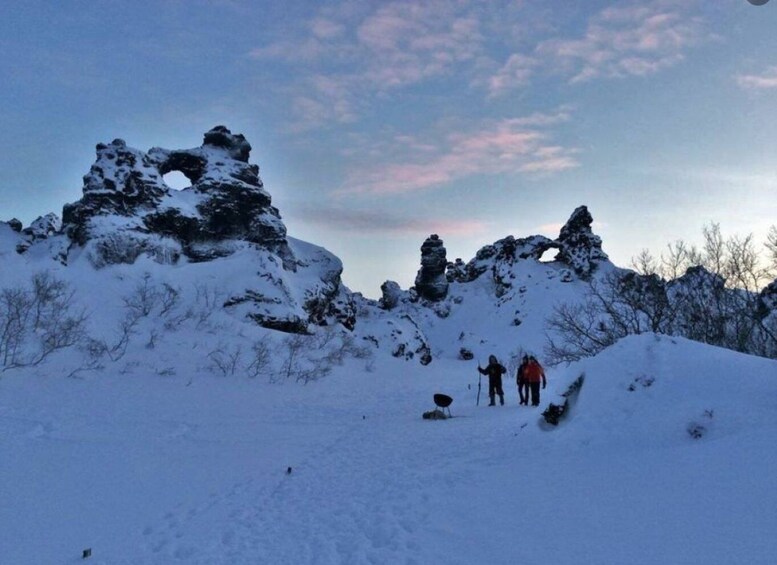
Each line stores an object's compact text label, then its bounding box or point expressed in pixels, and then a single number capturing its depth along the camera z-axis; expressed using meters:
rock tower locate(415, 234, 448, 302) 88.71
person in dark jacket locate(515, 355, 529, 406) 17.58
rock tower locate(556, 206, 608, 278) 77.38
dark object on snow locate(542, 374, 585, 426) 10.13
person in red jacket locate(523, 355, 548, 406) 17.03
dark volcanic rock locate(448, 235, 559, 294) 84.30
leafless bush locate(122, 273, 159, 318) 28.50
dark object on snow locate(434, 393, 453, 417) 15.99
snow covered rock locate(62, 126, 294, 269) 39.47
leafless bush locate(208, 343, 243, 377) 23.95
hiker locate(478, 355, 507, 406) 18.48
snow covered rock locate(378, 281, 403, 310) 87.75
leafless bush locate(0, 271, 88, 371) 17.03
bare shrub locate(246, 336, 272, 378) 25.11
